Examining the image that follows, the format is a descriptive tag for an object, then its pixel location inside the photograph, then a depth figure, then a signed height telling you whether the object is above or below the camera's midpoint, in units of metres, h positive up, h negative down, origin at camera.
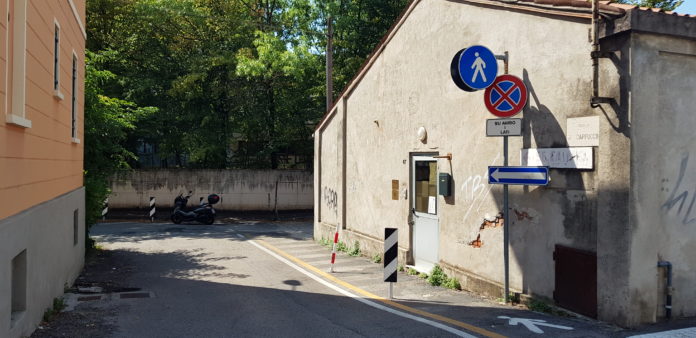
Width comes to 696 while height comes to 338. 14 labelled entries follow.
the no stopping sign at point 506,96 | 7.57 +1.16
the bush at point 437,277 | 9.38 -1.88
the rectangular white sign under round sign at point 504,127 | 7.44 +0.68
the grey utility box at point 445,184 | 9.34 -0.19
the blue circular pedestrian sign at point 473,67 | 7.92 +1.63
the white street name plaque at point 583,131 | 6.45 +0.55
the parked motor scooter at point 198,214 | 21.31 -1.72
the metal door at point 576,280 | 6.55 -1.37
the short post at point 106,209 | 21.29 -1.58
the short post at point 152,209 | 22.34 -1.62
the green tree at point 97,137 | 13.41 +0.99
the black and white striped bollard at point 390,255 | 8.48 -1.36
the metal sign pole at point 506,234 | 7.61 -0.88
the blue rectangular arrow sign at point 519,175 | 7.06 -0.02
